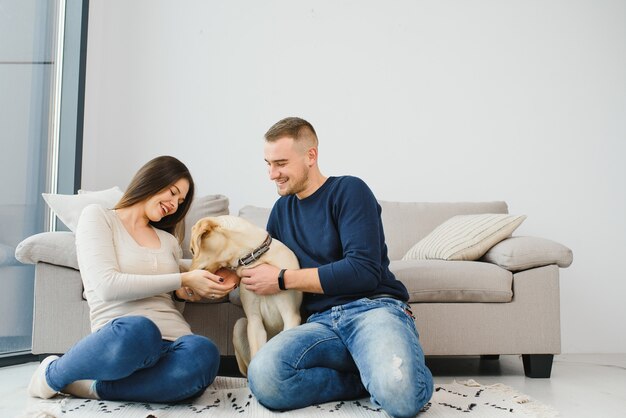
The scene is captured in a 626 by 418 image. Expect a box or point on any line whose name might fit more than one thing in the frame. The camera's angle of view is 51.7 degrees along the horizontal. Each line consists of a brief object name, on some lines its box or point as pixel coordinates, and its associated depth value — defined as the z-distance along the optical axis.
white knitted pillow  2.88
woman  1.86
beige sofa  2.63
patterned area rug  1.86
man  1.81
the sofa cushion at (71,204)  2.78
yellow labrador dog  2.08
